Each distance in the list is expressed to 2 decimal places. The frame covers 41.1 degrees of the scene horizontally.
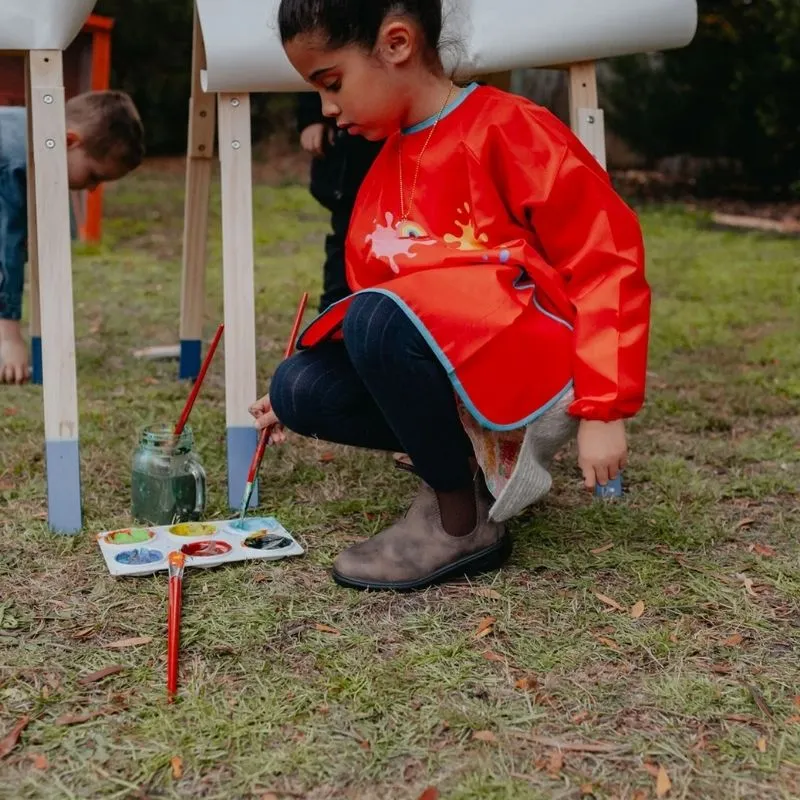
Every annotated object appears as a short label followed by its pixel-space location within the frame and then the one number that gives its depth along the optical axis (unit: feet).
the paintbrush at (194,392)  7.04
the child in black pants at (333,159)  8.47
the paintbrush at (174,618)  4.73
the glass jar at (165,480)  6.64
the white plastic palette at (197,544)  5.95
